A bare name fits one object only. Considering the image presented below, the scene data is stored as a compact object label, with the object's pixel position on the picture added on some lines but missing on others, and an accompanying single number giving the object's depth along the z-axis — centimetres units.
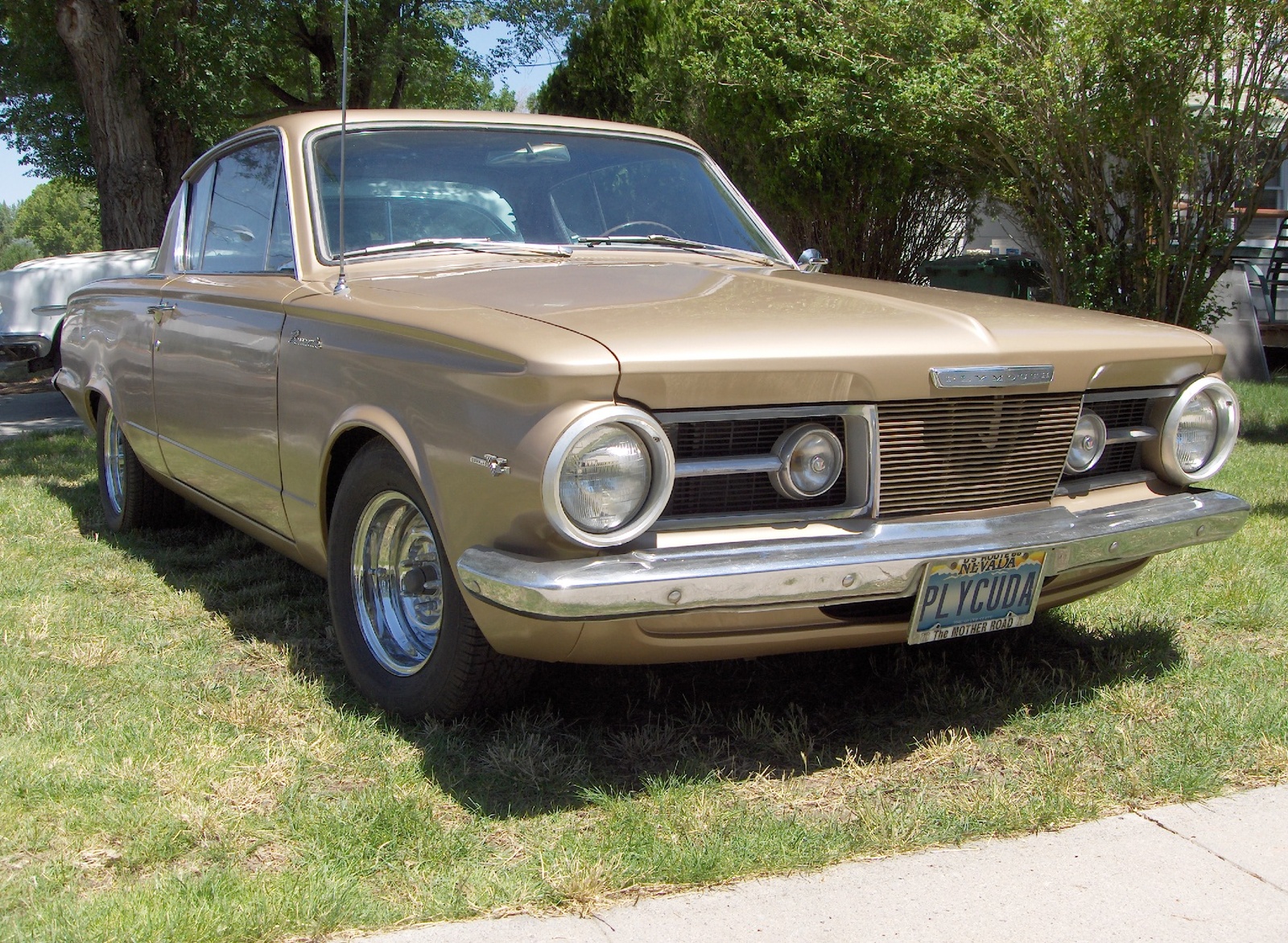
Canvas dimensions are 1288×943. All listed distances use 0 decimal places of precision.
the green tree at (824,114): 830
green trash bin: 1159
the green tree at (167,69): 1238
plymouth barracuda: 253
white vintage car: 1123
